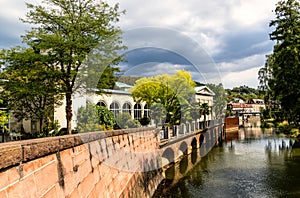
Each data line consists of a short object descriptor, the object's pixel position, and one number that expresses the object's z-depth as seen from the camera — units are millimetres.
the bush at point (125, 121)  19694
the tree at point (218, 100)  32250
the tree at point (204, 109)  41159
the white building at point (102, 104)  18297
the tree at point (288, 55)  19236
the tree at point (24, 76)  14367
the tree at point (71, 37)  14344
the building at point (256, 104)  111031
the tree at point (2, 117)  11975
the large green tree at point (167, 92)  19625
